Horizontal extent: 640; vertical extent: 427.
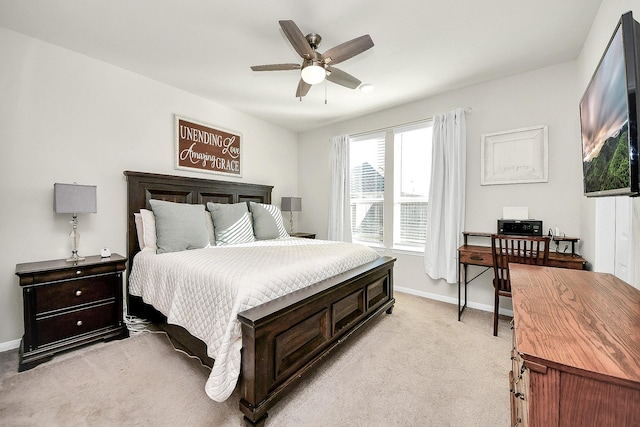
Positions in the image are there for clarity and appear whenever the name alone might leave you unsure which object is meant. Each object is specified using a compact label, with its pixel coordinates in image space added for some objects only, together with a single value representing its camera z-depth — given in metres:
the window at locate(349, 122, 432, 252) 3.72
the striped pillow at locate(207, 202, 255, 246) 3.12
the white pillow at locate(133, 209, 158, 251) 2.72
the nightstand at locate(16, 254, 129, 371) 1.96
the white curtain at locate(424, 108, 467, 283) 3.24
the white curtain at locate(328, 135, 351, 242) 4.32
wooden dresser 0.58
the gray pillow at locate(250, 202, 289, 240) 3.54
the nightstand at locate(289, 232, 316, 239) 4.36
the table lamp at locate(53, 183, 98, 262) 2.17
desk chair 2.29
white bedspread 1.46
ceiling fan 1.82
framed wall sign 3.31
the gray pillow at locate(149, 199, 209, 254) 2.60
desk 2.31
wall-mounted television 0.91
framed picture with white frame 2.81
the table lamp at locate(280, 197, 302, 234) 4.42
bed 1.45
